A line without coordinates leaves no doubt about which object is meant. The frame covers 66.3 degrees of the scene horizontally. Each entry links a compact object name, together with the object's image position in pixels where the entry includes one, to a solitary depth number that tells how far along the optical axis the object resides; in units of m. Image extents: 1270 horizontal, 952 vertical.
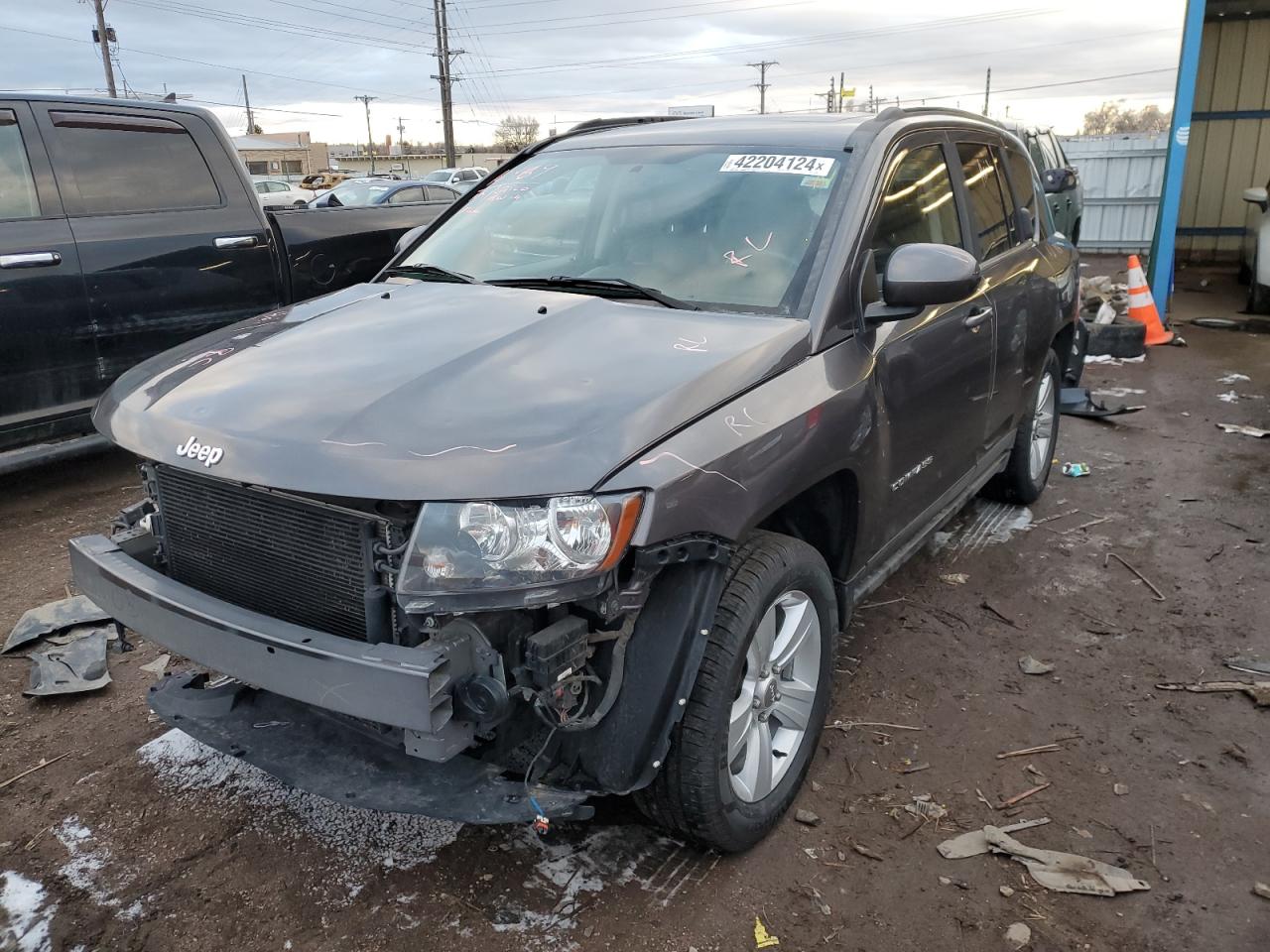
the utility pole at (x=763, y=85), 82.50
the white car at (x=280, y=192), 25.98
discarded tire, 9.44
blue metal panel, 9.65
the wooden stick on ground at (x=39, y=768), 2.99
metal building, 14.79
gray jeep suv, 2.07
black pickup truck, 4.92
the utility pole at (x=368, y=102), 88.13
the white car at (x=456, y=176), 28.78
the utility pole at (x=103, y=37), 41.69
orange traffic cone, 10.10
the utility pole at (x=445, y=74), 43.38
